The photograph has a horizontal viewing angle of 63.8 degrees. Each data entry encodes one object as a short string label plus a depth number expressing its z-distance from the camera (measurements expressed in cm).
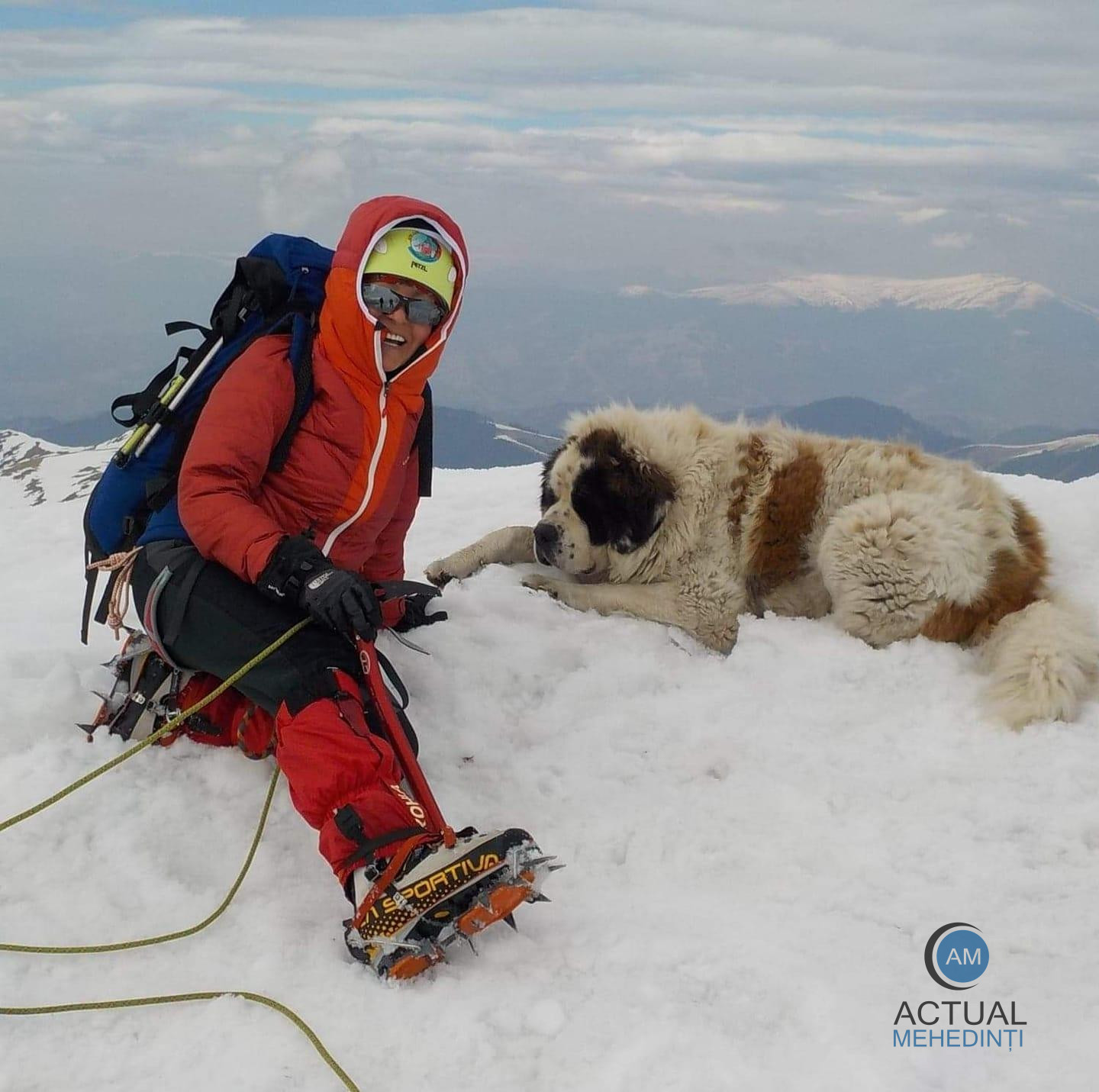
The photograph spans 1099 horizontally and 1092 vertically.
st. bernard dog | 463
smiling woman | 255
